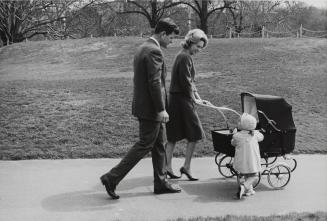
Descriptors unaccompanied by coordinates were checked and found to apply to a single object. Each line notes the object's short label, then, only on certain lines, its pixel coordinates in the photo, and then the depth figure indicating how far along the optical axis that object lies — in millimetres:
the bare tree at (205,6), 40531
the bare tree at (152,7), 41594
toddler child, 5965
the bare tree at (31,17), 34125
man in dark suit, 5664
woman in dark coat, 6449
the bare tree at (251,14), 45750
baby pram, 6328
